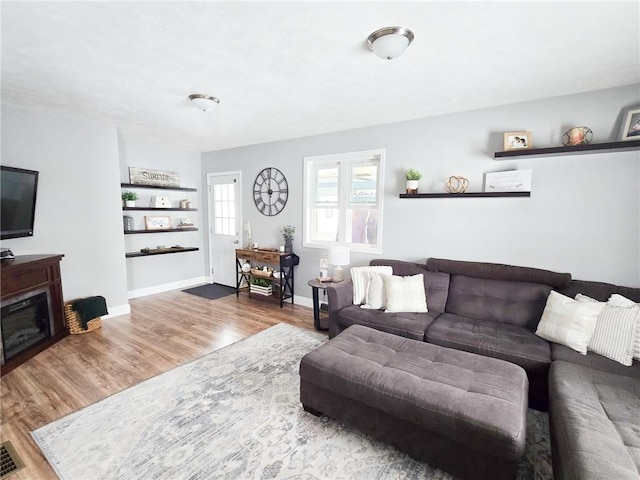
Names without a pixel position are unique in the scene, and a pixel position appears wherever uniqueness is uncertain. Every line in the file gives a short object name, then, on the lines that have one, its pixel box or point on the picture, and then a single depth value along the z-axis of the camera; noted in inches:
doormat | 187.9
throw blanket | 128.0
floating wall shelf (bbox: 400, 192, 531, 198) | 106.6
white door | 198.4
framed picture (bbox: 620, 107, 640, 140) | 88.2
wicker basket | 128.0
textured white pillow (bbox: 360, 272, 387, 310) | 115.2
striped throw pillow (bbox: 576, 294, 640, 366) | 74.2
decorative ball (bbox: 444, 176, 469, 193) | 117.6
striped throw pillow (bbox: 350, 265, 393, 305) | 120.3
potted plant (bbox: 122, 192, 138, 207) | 169.0
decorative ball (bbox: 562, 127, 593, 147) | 94.7
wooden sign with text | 175.0
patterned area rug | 62.6
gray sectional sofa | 48.1
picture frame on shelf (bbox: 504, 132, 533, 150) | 104.6
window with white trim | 144.6
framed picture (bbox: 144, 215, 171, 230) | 181.9
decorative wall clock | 173.6
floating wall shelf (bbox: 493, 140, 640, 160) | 87.4
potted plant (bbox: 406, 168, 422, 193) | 125.0
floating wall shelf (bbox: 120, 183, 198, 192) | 169.0
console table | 165.9
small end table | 135.1
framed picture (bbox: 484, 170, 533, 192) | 107.1
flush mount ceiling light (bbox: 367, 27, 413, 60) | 65.3
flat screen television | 103.7
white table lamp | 135.6
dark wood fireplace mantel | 98.9
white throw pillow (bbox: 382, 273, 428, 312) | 111.2
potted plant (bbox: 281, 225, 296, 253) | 171.2
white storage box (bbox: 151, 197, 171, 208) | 183.8
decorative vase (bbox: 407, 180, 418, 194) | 126.3
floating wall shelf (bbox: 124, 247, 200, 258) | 171.6
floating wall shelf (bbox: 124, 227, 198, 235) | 168.8
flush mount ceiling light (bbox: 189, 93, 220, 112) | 103.1
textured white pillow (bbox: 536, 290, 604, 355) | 79.8
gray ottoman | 54.7
